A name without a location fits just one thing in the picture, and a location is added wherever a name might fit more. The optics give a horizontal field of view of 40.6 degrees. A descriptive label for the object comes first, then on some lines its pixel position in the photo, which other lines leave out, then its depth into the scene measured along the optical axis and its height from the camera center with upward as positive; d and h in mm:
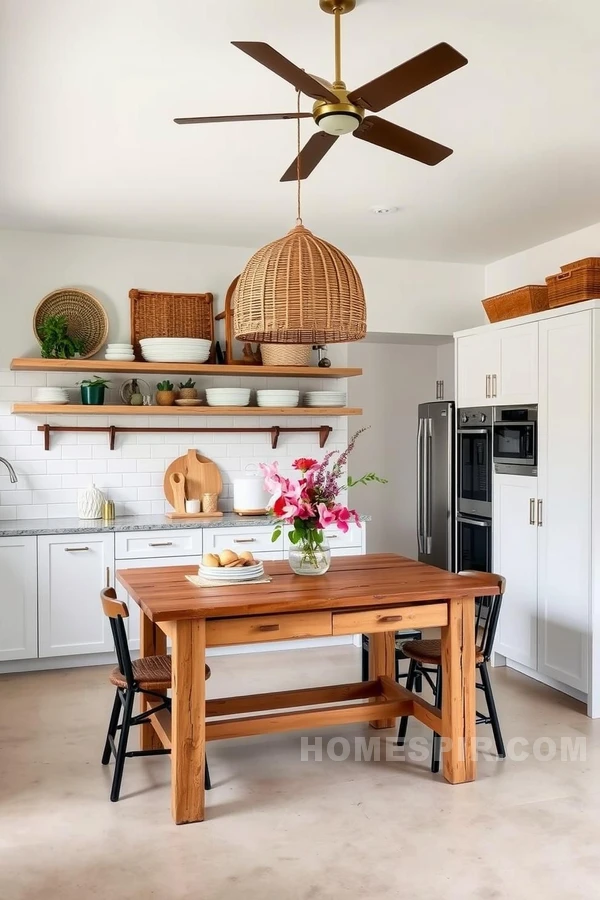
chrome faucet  5250 -220
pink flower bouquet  3348 -261
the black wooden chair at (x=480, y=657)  3584 -987
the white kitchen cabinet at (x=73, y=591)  4895 -926
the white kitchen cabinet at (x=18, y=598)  4816 -944
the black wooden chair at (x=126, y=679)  3172 -959
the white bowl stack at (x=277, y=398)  5644 +285
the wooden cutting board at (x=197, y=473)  5695 -242
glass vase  3555 -524
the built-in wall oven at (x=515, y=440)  4715 -7
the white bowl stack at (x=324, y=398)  5812 +294
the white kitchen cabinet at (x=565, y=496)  4254 -310
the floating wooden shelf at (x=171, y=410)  5160 +192
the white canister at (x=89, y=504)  5336 -427
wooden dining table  3016 -763
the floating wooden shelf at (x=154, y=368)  5117 +468
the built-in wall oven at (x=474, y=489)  5207 -330
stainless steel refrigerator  6250 -359
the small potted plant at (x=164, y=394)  5496 +305
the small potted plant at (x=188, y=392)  5535 +321
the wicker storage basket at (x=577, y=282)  4297 +847
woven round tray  5352 +836
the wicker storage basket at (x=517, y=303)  4820 +838
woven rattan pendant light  2891 +537
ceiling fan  2113 +978
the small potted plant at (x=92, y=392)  5324 +309
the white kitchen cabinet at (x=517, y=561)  4703 -733
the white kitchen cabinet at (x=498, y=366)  4727 +449
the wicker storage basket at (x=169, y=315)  5535 +856
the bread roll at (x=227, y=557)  3457 -507
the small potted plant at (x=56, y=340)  5184 +636
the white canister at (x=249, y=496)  5508 -392
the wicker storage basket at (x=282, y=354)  5613 +587
